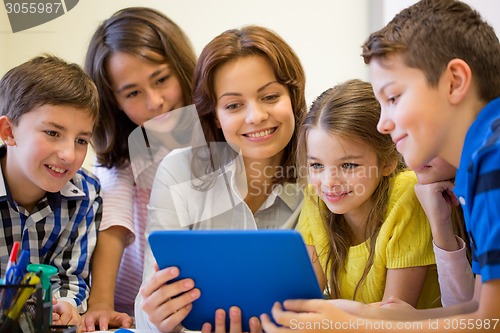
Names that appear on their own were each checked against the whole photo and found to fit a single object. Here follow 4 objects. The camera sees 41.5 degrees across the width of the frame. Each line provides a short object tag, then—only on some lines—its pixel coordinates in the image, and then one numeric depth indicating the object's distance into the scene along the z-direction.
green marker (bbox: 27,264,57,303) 0.92
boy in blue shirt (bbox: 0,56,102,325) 1.36
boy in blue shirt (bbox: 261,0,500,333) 0.87
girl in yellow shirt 1.20
